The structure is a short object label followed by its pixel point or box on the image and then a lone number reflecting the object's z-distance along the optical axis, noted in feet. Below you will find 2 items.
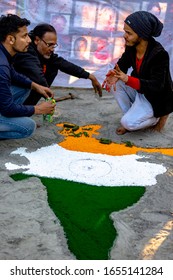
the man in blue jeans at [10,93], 9.31
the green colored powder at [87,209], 6.51
